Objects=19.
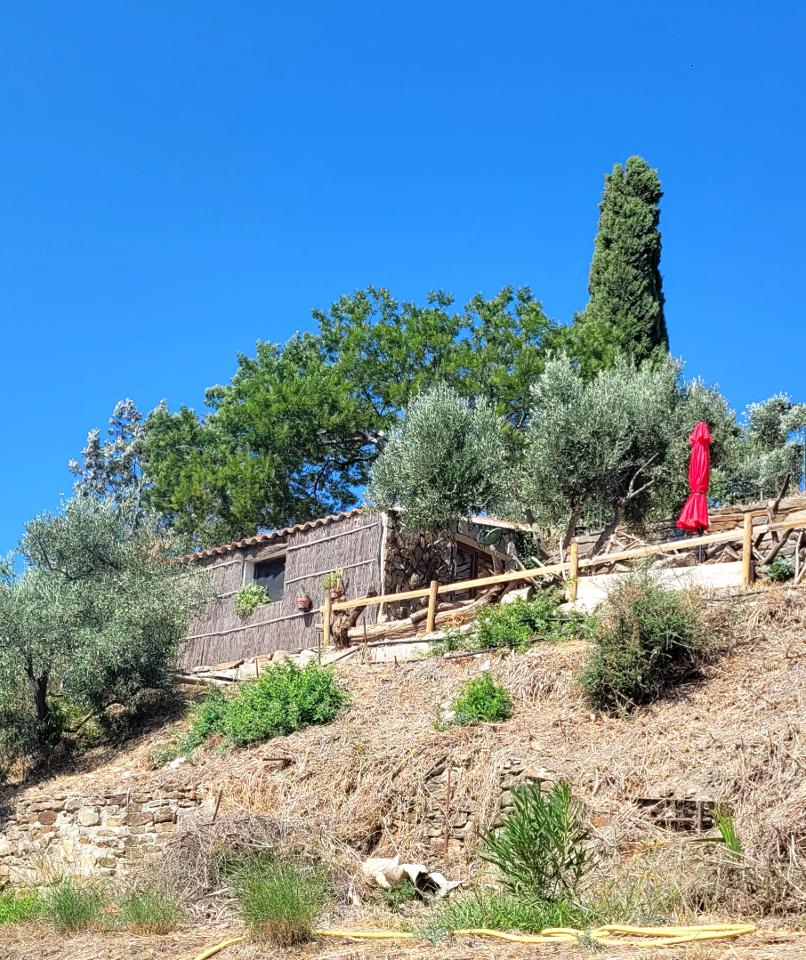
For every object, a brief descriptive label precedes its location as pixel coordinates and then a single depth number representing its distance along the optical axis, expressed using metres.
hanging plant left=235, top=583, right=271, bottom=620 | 22.84
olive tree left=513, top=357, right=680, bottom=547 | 20.44
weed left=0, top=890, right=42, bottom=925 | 12.13
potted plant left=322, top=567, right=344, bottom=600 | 21.17
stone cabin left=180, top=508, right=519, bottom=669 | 21.38
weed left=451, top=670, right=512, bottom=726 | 13.61
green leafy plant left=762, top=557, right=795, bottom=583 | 15.02
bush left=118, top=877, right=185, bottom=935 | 10.42
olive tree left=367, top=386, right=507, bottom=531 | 20.77
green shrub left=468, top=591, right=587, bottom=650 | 15.73
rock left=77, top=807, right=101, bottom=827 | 14.45
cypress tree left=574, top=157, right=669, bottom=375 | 31.31
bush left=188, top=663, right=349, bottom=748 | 15.28
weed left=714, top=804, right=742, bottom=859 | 8.85
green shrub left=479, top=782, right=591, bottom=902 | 8.84
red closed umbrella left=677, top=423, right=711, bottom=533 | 17.59
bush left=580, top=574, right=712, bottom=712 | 12.90
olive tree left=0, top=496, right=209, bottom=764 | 17.78
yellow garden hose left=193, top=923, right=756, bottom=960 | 7.50
